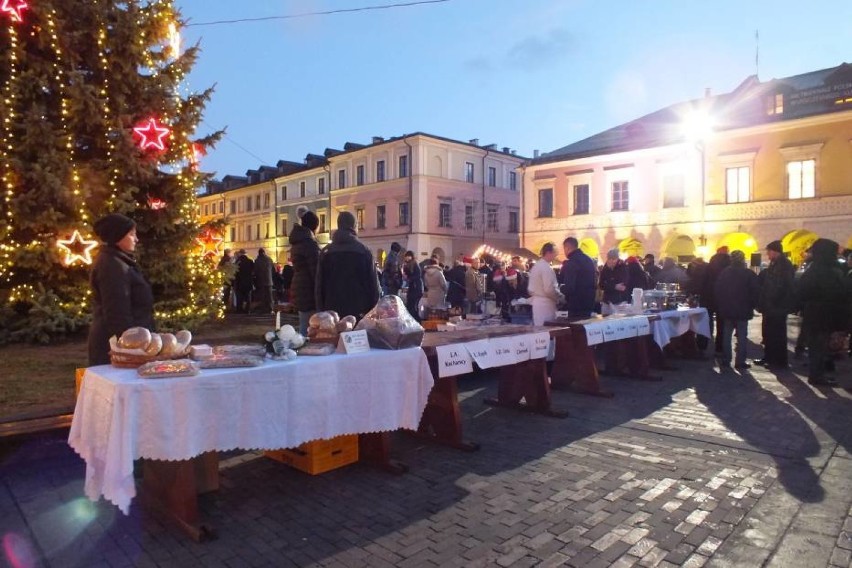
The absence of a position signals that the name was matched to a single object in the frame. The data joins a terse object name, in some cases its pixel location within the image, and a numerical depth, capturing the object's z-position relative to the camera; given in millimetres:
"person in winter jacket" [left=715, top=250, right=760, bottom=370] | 8500
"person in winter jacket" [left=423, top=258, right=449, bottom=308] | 11555
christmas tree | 8133
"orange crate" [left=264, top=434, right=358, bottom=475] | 4266
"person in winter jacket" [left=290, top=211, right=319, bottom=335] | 6410
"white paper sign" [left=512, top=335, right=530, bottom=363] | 5488
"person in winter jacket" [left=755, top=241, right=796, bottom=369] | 8336
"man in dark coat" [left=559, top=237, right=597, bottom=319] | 7547
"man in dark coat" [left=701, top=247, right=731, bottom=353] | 9992
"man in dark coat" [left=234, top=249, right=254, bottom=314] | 15503
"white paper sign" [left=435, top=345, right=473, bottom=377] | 4625
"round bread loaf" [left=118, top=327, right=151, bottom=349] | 3340
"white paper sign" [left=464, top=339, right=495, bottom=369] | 4902
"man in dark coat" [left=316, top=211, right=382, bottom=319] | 5520
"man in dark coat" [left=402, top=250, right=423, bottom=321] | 12391
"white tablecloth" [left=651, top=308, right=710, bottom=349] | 8172
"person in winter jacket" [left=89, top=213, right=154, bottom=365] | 3951
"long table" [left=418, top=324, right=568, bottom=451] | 4914
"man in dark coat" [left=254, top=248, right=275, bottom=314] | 14695
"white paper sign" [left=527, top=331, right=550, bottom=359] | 5672
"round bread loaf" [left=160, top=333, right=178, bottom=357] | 3422
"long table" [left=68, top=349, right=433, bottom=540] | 3031
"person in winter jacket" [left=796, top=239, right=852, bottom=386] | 7285
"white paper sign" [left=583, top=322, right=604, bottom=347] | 6648
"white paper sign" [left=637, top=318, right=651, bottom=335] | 7633
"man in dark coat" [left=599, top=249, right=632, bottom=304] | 10375
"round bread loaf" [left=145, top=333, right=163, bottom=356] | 3352
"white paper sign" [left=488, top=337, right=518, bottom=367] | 5203
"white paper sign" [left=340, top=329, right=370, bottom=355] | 3934
